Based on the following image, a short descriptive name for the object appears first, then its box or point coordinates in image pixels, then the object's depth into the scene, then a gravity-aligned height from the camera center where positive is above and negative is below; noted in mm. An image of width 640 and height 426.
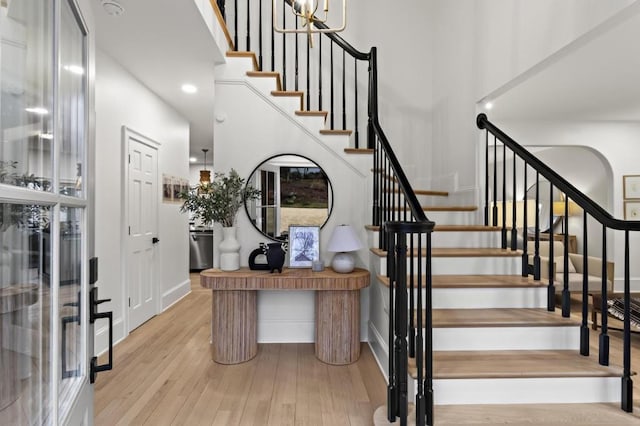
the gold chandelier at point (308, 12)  1938 +1172
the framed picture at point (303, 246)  3051 -326
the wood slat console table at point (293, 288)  2670 -818
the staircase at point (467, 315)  1824 -699
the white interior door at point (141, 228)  3420 -195
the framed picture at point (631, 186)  4844 +387
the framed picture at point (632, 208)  4875 +64
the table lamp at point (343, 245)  2697 -284
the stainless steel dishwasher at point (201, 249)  6973 -828
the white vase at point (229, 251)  2842 -351
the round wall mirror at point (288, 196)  3178 +143
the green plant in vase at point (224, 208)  2812 +21
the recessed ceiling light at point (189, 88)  3621 +1369
